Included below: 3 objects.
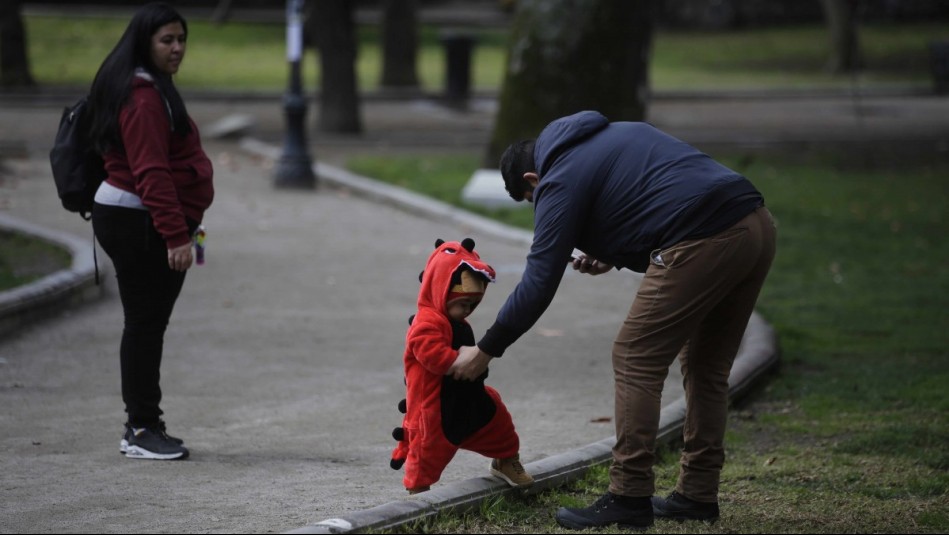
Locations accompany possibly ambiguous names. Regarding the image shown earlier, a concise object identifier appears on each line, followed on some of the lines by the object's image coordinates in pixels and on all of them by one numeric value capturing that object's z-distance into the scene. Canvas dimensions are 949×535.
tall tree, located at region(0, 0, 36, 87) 48.81
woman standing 10.95
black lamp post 29.52
